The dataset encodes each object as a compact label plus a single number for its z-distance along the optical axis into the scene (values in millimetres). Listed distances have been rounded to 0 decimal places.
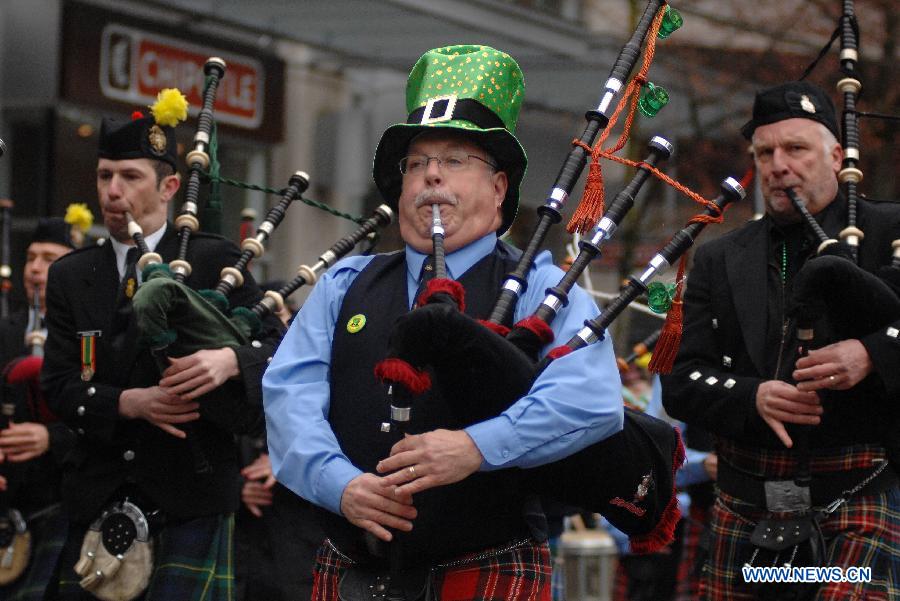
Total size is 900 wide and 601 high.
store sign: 20687
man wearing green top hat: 6230
